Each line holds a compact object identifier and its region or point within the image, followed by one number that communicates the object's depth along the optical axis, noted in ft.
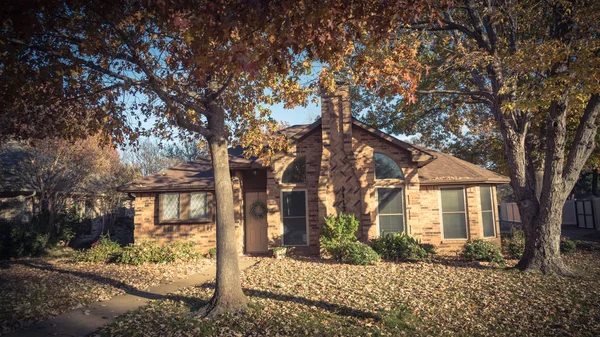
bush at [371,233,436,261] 38.40
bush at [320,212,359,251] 40.17
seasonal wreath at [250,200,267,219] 46.66
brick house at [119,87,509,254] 43.27
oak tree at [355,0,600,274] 27.45
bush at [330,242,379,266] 36.32
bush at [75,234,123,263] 41.34
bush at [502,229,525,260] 40.22
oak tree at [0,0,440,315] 17.11
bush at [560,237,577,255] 42.93
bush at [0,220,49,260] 44.80
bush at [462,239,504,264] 37.63
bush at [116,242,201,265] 39.91
